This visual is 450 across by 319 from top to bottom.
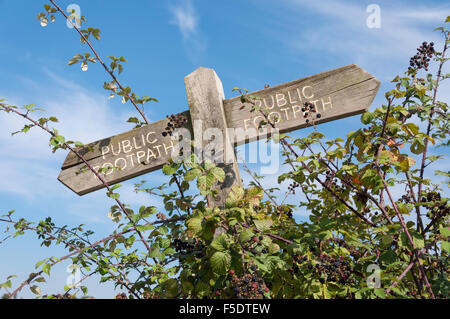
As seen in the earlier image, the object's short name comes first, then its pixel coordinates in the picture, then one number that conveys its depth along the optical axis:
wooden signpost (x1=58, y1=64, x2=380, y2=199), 2.80
